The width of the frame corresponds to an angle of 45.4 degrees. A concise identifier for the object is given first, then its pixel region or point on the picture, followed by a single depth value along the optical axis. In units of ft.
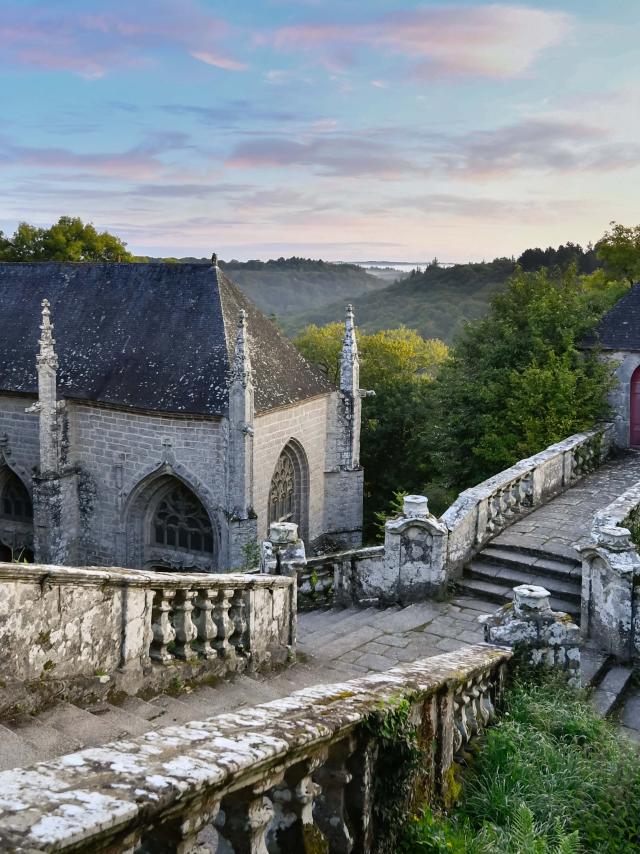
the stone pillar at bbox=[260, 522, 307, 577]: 28.53
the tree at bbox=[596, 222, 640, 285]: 115.14
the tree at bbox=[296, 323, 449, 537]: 96.32
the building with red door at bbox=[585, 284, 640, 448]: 59.77
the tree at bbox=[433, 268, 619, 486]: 54.54
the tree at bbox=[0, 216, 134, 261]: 104.47
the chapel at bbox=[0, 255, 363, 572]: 56.70
